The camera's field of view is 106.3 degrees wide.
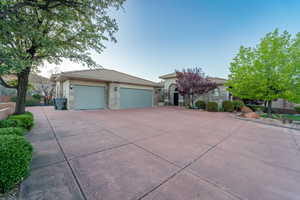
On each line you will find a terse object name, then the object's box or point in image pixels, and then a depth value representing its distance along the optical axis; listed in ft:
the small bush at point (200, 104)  45.22
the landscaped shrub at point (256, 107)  43.24
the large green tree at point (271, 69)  24.02
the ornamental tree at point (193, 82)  41.88
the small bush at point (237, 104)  39.25
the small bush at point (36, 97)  47.40
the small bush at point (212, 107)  40.09
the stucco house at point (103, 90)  31.99
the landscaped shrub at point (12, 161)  5.05
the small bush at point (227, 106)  38.79
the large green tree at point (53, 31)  9.40
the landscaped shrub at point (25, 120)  12.90
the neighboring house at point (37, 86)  44.62
